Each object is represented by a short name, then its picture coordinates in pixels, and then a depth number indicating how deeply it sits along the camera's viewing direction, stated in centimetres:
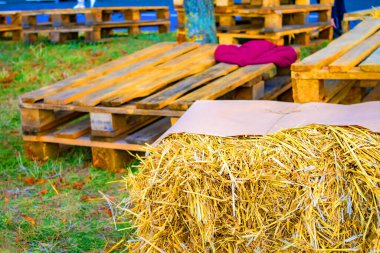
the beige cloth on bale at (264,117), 322
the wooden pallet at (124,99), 504
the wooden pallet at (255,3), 864
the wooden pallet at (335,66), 402
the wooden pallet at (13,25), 1090
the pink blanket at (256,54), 604
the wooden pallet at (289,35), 855
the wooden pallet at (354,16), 760
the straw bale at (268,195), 283
